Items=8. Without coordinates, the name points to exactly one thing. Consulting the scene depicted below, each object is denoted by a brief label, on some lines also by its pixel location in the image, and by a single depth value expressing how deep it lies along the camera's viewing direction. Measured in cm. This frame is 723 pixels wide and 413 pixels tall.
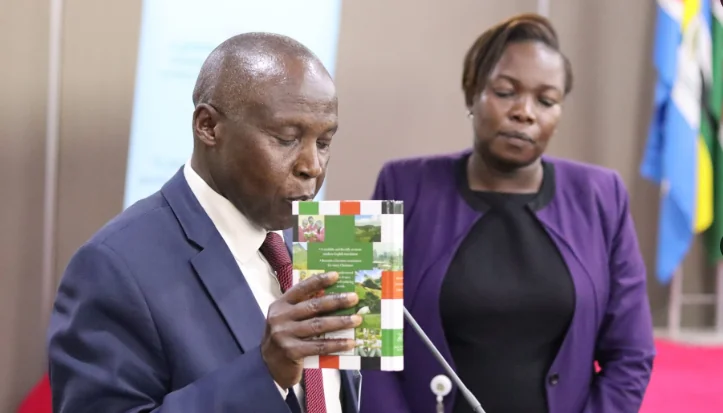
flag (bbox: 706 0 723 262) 764
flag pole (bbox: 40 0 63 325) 664
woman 382
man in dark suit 204
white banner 580
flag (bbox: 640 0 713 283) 754
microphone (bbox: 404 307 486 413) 221
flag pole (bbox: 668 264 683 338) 813
